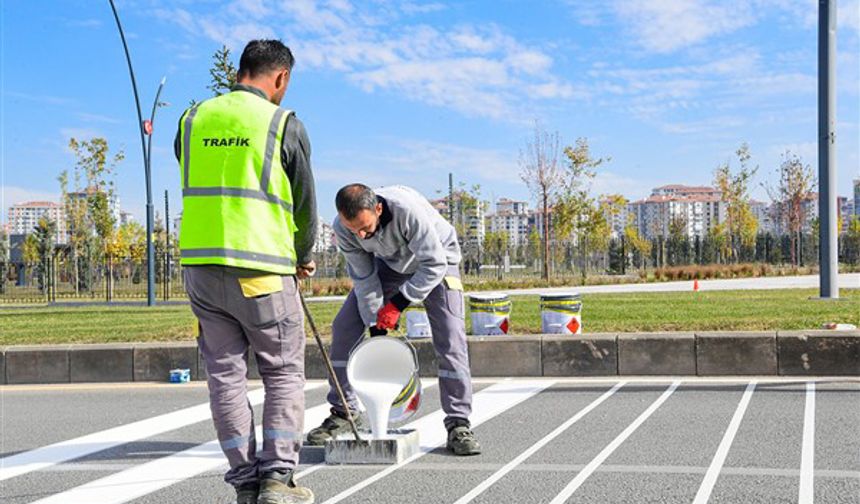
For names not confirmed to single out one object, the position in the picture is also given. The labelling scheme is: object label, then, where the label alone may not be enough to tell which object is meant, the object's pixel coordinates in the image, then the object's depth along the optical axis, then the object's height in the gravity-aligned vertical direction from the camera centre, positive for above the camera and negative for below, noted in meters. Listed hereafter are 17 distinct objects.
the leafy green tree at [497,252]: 34.70 -0.17
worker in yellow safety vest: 3.80 -0.05
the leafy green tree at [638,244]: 45.33 +0.15
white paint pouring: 5.14 -0.71
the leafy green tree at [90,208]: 40.22 +1.99
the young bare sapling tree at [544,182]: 36.12 +2.62
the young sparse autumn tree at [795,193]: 42.56 +2.47
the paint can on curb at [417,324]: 9.41 -0.78
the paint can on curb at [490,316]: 9.49 -0.71
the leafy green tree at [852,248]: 44.50 -0.15
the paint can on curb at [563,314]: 9.31 -0.68
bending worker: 5.08 -0.19
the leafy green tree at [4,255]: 31.67 -0.30
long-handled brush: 4.96 -1.09
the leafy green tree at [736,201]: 45.47 +2.26
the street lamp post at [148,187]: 21.28 +1.54
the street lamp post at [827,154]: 14.24 +1.43
